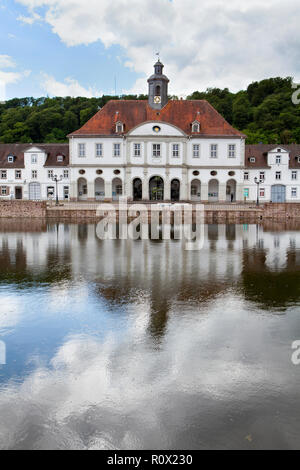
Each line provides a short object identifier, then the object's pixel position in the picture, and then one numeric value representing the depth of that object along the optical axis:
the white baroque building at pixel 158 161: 48.59
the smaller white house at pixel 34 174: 52.03
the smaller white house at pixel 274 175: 50.81
